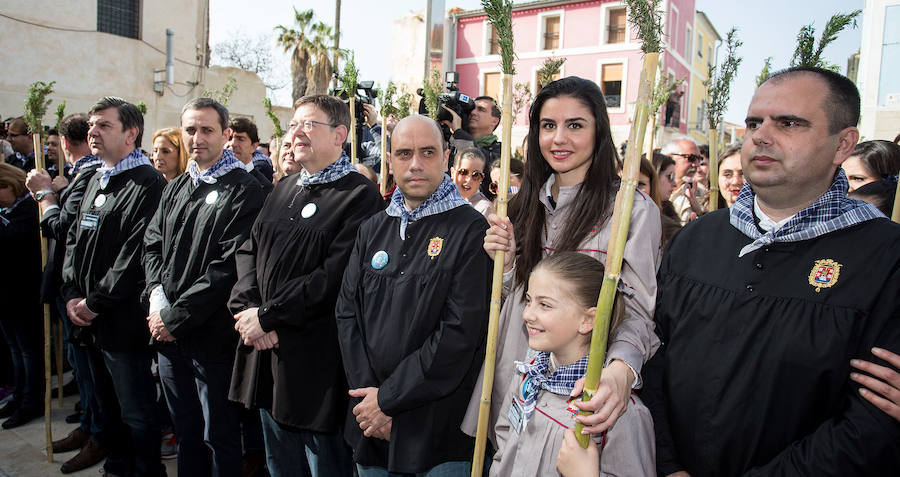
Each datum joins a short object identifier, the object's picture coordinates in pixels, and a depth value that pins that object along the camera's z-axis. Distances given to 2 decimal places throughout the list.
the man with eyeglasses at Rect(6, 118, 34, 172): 7.33
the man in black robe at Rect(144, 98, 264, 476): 3.20
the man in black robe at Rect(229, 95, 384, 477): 2.78
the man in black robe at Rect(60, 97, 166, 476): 3.67
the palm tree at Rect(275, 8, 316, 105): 20.09
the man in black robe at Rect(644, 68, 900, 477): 1.58
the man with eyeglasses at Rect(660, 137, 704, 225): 4.80
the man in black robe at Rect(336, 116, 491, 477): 2.31
